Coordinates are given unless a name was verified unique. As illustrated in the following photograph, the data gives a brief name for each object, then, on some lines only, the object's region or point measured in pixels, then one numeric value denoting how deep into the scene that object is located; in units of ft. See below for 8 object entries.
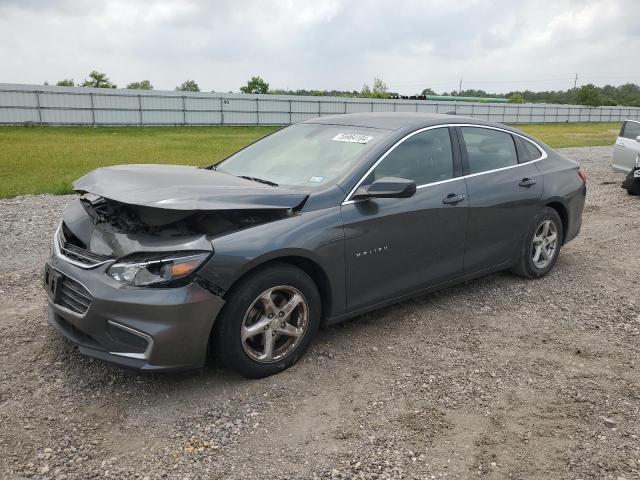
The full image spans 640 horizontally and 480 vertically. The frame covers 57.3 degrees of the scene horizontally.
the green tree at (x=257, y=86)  229.66
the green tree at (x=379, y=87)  323.65
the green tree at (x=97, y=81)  231.71
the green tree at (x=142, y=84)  285.64
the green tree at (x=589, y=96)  280.31
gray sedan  10.84
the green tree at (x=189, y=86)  284.69
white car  36.06
